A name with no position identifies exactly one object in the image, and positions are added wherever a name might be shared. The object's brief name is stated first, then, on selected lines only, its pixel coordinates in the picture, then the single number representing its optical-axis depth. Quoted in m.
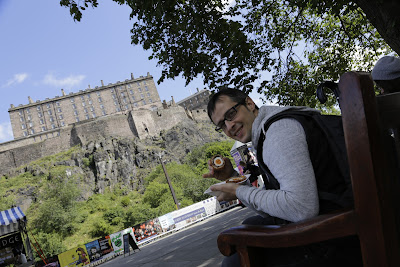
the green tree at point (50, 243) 35.91
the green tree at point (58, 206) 45.25
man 1.03
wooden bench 0.71
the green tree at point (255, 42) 4.93
